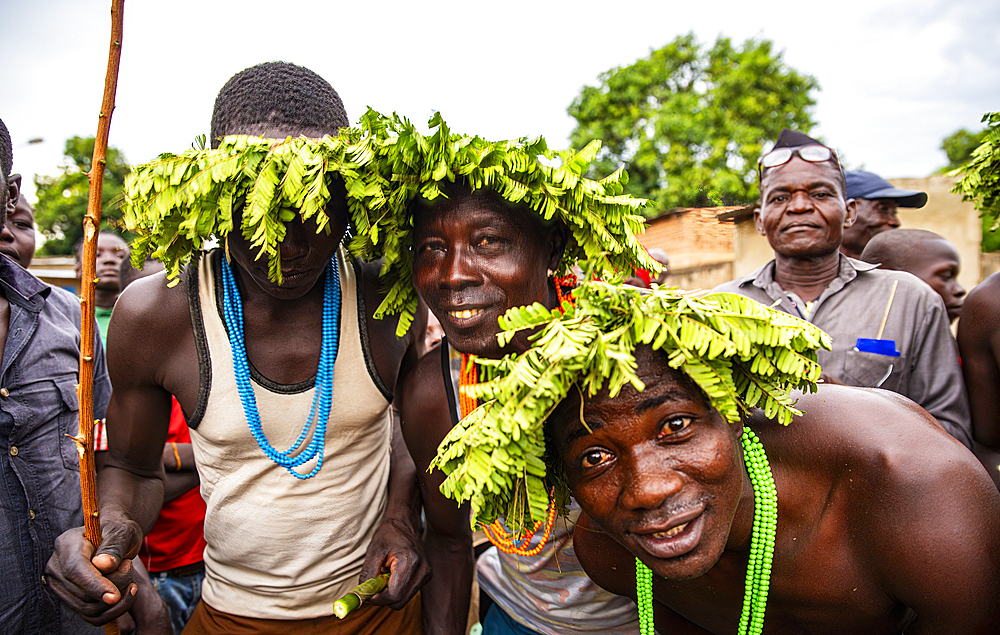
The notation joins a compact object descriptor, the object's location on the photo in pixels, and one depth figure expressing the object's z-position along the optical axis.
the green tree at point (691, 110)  16.55
